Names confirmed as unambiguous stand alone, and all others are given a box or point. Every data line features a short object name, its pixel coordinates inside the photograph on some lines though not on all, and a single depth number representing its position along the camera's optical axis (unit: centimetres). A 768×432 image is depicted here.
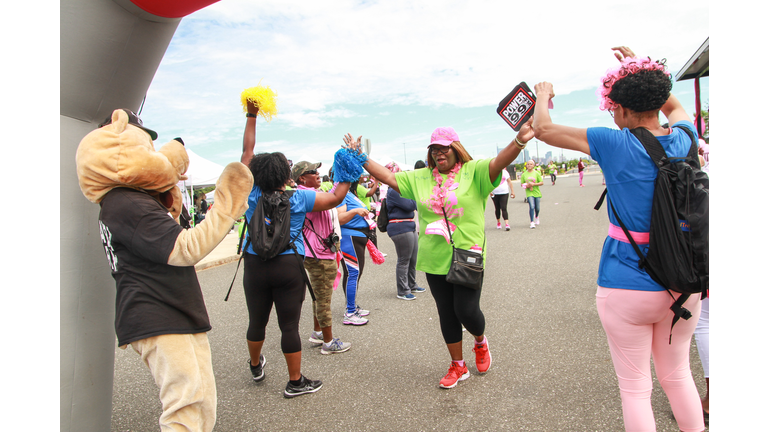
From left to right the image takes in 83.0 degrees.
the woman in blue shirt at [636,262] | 192
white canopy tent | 1501
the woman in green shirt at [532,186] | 1098
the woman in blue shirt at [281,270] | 310
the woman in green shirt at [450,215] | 309
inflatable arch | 206
